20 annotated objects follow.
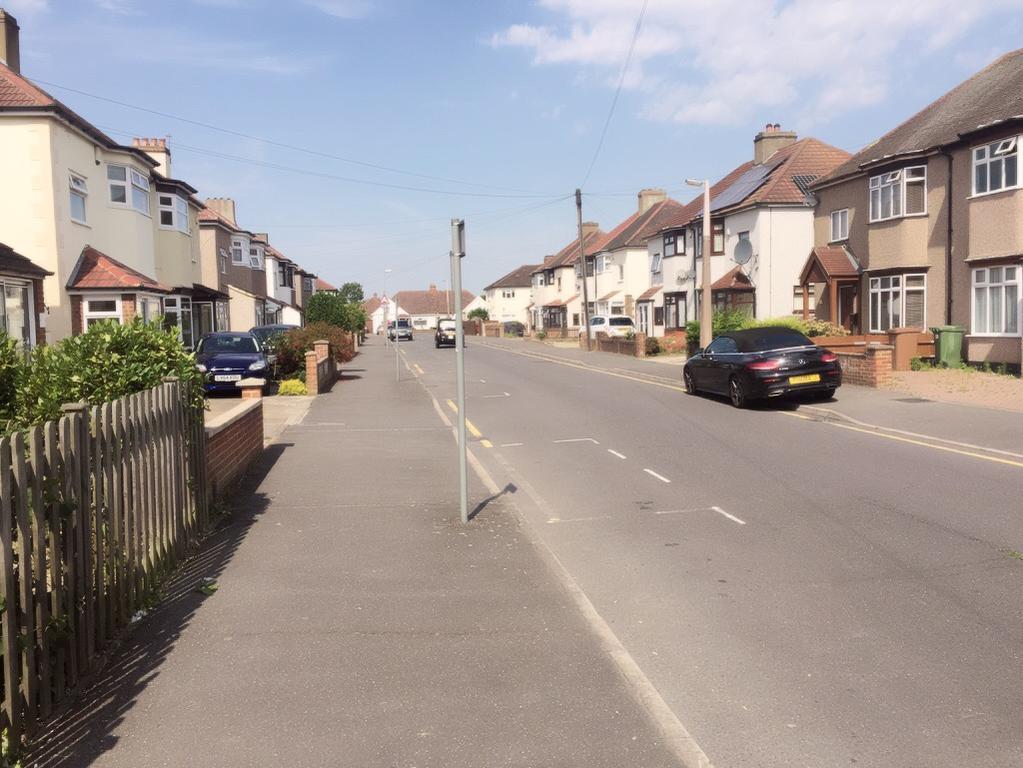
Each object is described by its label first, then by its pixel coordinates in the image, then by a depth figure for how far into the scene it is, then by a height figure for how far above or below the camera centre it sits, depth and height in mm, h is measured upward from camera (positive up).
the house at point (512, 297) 106125 +3846
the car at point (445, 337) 56844 -403
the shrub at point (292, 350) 24562 -427
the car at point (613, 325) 48875 +112
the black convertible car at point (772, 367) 16719 -832
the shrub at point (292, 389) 21875 -1336
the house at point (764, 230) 36250 +4048
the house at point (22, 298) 18984 +933
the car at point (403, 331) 81812 +93
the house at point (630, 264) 60531 +4422
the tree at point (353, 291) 137875 +6540
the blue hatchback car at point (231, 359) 21641 -584
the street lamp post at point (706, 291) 27516 +1064
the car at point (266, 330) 35188 +195
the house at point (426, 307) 141125 +3939
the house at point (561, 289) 76562 +3599
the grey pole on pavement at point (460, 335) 7625 -39
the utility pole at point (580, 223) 46312 +5437
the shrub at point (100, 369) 6887 -247
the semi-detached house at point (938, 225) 22109 +2710
